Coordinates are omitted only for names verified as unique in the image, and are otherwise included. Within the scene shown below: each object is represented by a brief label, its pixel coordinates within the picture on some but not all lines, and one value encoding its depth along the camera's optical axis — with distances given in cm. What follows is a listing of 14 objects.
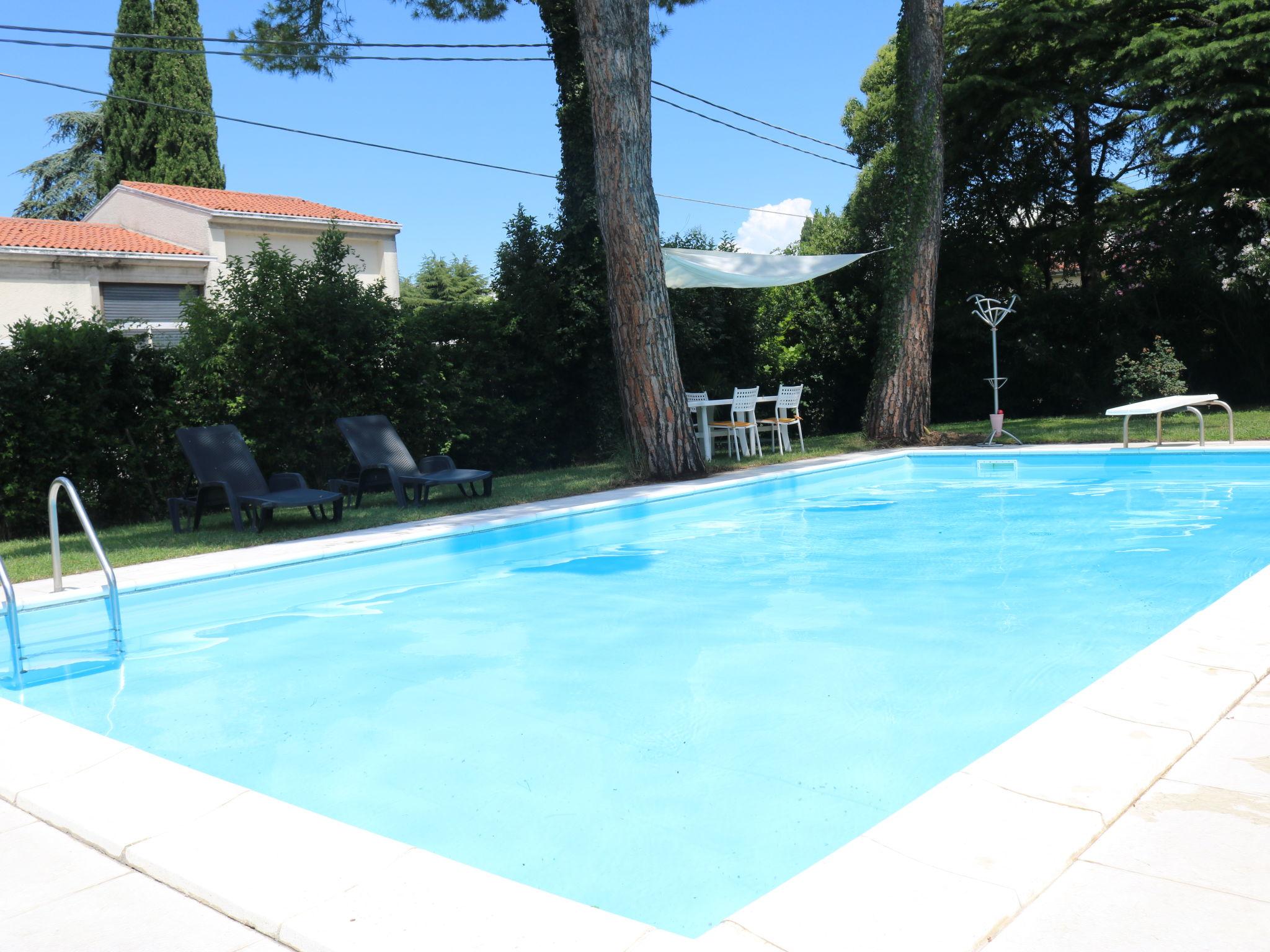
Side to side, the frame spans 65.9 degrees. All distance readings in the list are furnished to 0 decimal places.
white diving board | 1009
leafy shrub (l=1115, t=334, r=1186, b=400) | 1370
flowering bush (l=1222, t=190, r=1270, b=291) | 1364
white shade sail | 1145
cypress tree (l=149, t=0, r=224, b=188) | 2350
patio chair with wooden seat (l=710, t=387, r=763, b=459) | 1250
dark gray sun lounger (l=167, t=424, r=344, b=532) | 788
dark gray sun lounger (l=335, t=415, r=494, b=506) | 907
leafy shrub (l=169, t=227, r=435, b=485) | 945
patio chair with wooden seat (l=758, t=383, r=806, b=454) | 1283
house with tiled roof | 1956
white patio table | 1227
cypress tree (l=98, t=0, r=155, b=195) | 2367
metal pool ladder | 446
